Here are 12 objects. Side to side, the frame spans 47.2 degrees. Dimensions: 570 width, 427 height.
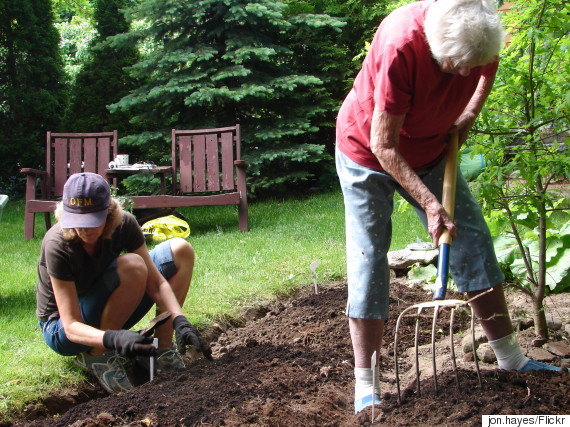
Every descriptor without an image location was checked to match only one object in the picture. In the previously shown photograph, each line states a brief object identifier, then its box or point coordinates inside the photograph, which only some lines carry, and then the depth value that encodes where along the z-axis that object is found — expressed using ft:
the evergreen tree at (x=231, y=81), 28.71
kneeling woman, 9.70
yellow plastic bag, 22.09
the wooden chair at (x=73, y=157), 25.12
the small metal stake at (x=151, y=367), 10.12
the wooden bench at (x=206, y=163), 24.86
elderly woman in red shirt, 7.35
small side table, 24.21
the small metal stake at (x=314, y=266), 14.36
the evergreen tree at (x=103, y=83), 33.96
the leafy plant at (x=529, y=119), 9.66
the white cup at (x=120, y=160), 24.68
